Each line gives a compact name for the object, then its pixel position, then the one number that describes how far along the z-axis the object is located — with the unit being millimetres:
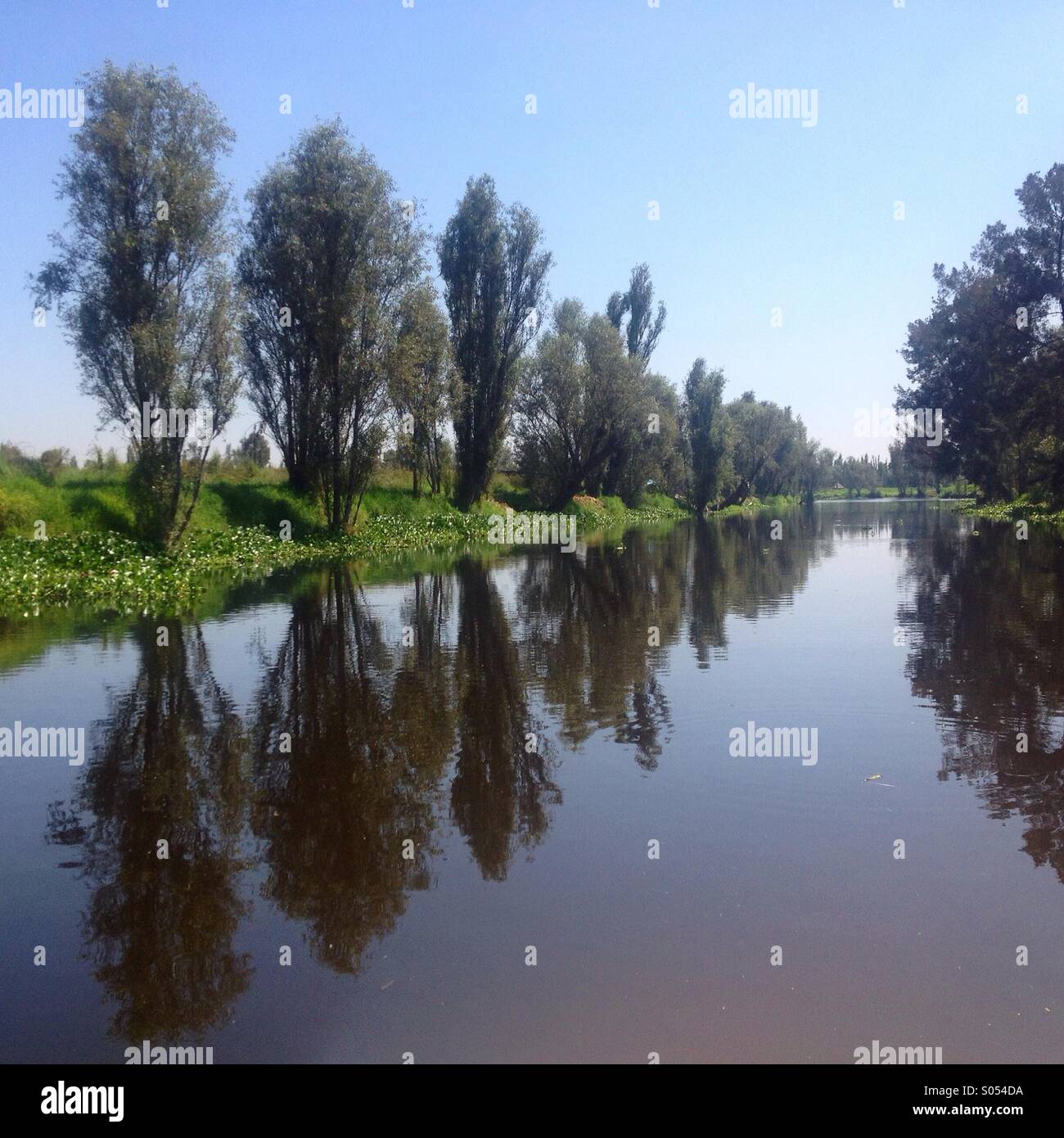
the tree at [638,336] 64812
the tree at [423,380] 33219
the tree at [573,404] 55812
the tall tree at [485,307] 44938
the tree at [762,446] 93625
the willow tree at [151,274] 24391
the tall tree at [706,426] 74688
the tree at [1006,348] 40125
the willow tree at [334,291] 31453
